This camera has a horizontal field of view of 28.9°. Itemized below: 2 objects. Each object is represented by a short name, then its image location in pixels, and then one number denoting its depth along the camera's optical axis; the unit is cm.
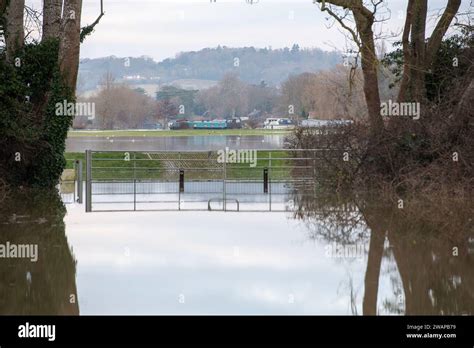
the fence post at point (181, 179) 2800
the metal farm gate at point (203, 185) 2362
